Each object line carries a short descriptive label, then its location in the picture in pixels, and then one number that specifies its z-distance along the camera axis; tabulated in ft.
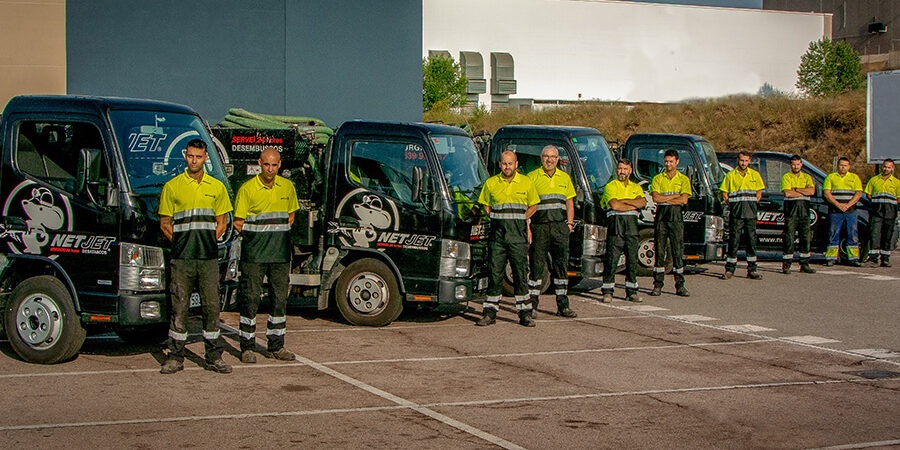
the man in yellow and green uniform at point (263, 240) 34.63
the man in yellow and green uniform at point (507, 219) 41.93
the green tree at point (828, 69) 184.24
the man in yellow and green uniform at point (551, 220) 44.24
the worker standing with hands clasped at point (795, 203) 63.00
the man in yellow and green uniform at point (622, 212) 49.75
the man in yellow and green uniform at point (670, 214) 52.75
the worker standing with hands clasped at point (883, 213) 68.03
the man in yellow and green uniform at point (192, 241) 32.45
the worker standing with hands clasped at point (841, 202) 65.92
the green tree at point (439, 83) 219.41
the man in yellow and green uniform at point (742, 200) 59.41
